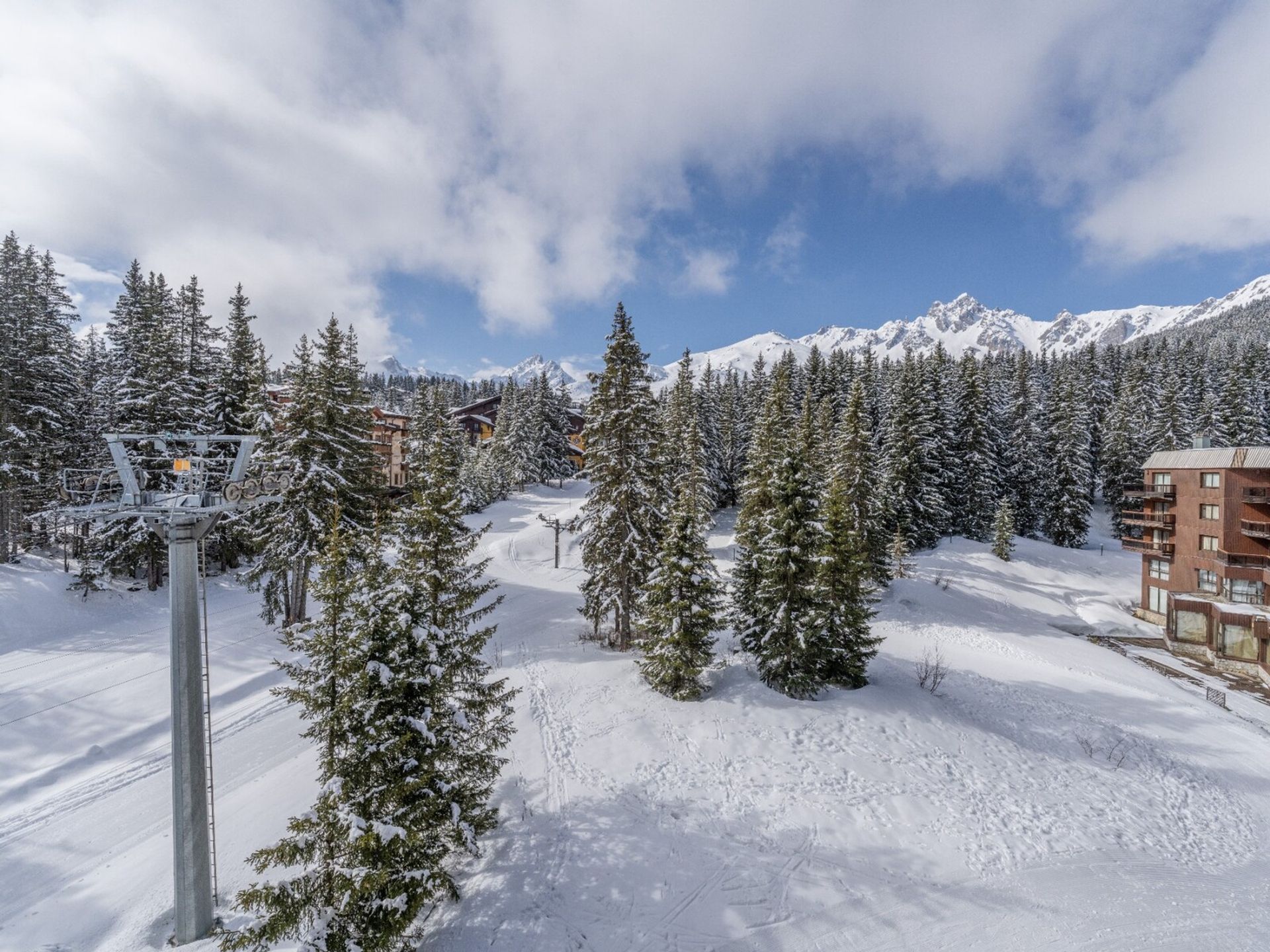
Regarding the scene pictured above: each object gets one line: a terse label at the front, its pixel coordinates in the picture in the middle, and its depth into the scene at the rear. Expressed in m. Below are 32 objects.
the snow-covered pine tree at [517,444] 60.50
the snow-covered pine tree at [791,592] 17.28
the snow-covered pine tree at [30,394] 24.78
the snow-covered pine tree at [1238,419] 48.00
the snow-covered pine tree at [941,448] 44.35
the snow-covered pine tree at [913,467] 41.97
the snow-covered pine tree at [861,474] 33.22
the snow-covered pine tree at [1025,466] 54.06
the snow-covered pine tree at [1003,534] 41.59
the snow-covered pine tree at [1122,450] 54.53
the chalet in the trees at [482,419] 80.94
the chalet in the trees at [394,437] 48.97
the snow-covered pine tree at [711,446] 49.84
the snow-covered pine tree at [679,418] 40.84
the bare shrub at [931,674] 19.75
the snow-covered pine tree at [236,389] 25.70
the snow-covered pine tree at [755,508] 19.70
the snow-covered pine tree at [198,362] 27.94
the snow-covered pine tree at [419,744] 7.82
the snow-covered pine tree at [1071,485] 50.31
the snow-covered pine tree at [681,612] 16.47
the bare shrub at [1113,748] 16.48
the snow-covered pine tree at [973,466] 47.97
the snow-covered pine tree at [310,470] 21.23
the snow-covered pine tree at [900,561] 36.94
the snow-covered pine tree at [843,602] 17.92
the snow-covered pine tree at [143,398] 24.27
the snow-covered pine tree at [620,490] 22.38
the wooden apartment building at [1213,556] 31.02
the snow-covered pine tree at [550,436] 63.66
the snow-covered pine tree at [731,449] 56.34
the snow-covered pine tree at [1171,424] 51.94
